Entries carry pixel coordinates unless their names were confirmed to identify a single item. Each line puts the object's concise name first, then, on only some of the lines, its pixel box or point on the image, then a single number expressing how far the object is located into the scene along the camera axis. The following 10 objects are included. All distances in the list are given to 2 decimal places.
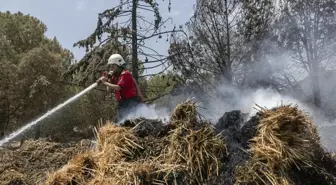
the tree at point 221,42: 18.48
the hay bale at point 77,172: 5.06
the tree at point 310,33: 19.11
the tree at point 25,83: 25.42
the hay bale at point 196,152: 4.73
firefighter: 7.60
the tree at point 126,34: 16.89
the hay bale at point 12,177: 5.85
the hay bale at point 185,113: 5.19
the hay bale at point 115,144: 5.05
